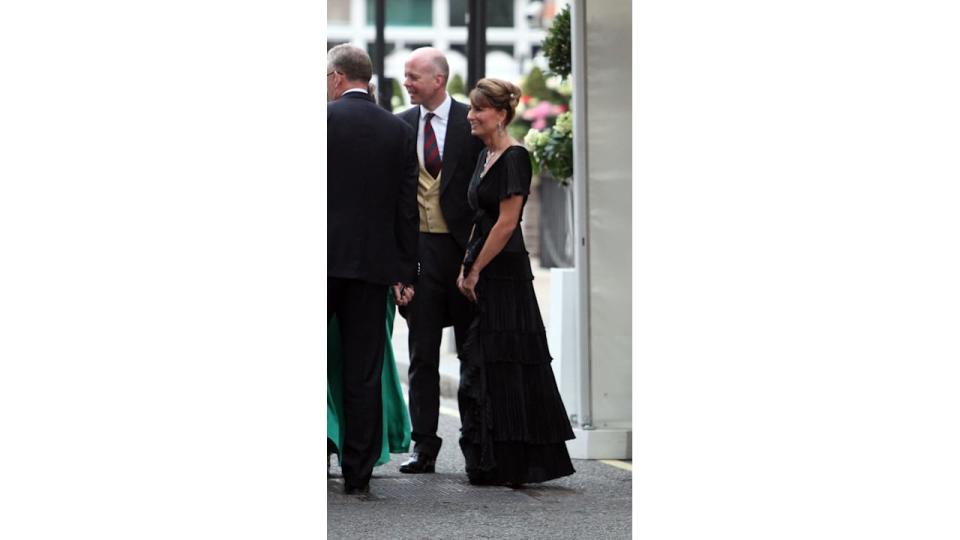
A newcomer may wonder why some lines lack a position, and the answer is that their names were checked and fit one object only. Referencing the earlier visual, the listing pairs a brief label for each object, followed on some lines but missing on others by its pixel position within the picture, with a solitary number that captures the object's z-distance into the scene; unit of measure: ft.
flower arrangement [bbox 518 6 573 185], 53.93
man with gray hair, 41.11
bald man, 46.80
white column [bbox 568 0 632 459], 49.49
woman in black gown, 44.62
